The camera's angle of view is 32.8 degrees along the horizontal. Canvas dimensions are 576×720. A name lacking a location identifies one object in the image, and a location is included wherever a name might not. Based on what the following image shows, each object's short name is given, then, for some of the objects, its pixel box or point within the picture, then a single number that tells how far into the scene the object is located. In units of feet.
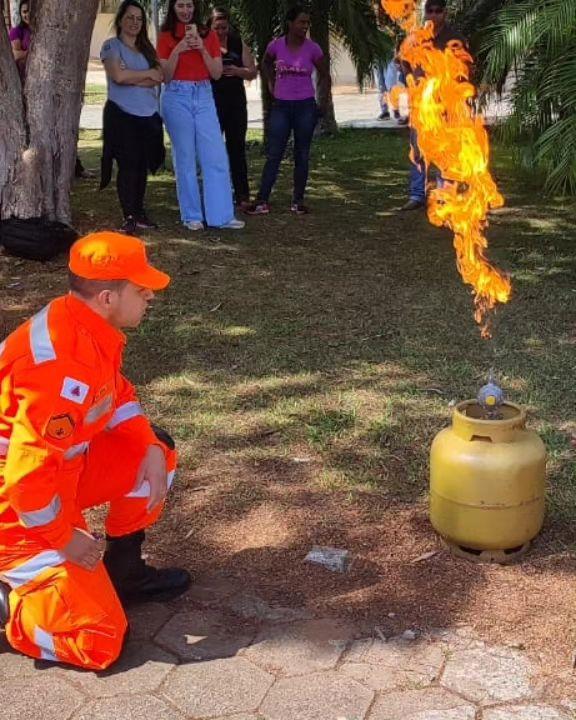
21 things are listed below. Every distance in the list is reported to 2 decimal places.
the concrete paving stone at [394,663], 9.50
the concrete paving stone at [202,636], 10.04
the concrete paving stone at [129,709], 9.02
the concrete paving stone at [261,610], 10.63
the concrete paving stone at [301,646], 9.78
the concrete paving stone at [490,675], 9.22
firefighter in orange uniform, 9.07
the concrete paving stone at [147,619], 10.39
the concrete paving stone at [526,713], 8.87
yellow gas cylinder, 11.04
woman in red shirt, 27.04
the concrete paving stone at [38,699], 9.09
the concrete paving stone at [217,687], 9.16
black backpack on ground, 25.79
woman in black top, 31.48
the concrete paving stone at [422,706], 8.96
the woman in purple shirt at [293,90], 29.19
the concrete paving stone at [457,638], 9.99
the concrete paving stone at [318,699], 9.04
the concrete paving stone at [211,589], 11.08
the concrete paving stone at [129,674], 9.43
